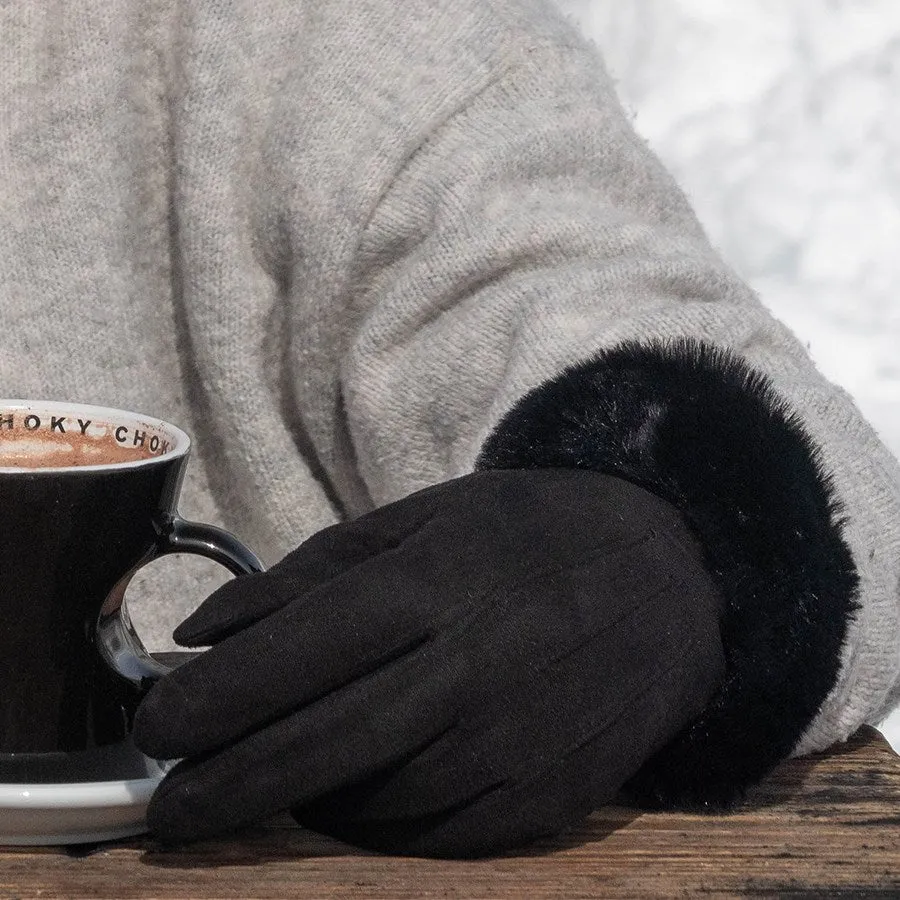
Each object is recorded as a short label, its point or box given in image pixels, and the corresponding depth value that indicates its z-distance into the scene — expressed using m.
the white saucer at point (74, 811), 0.82
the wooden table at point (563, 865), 0.83
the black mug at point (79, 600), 0.83
